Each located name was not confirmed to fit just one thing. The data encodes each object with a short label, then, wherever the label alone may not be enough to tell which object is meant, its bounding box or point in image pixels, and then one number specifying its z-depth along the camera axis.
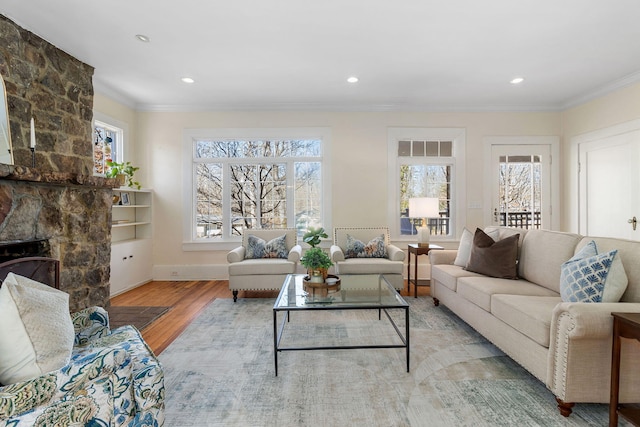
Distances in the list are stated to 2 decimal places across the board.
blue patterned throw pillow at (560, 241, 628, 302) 1.91
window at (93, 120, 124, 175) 4.25
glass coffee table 2.29
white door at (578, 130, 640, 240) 3.96
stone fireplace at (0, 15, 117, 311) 2.50
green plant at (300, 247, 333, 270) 2.83
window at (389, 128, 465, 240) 5.01
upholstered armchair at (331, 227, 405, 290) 3.96
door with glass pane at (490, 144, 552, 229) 5.01
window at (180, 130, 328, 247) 5.04
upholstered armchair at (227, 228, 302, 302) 3.94
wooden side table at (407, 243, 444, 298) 4.11
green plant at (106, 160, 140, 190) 4.12
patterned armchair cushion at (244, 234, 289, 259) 4.27
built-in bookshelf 4.24
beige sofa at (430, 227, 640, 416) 1.72
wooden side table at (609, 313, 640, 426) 1.57
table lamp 4.29
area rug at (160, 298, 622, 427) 1.77
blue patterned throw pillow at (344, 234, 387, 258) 4.32
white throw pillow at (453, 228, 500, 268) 3.45
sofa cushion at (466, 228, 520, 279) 3.02
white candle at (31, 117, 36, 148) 2.61
